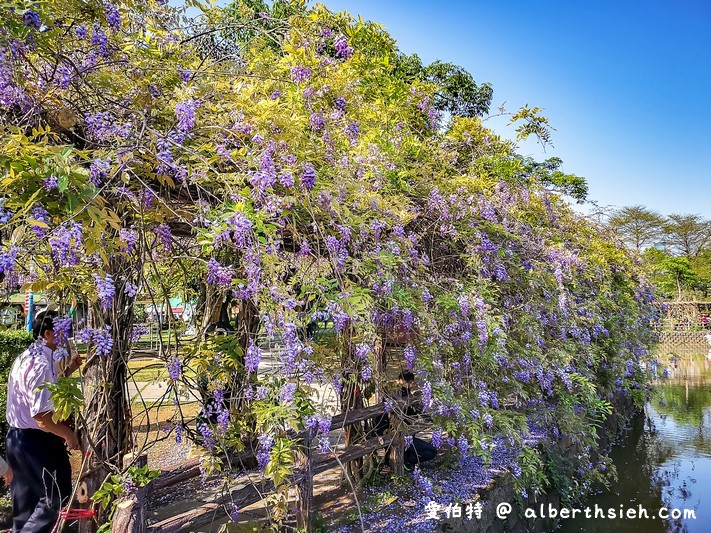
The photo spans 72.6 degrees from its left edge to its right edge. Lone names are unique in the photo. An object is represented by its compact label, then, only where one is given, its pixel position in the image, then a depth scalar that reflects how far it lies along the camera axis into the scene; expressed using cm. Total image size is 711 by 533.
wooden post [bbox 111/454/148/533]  204
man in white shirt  256
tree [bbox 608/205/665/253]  2956
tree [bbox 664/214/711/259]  3097
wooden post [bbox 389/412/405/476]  399
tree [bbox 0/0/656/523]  167
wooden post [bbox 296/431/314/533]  295
